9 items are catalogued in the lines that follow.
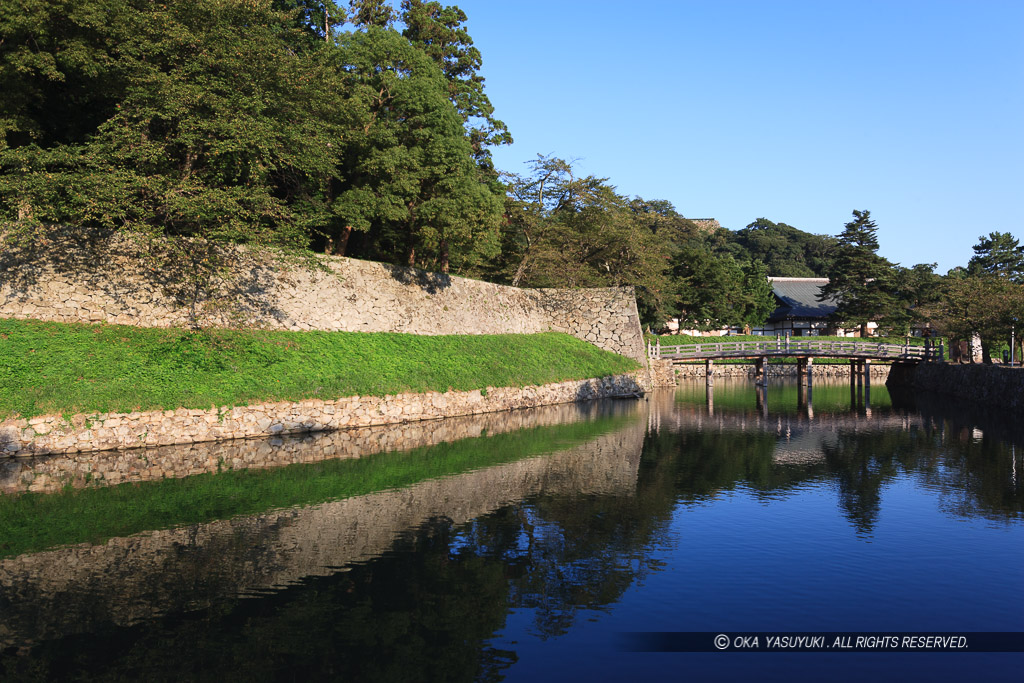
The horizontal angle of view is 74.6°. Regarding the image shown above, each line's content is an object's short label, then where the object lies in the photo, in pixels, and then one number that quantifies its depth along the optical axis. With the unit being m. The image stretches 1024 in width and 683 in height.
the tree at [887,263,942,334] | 65.94
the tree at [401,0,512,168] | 38.25
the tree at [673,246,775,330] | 65.38
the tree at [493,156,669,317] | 46.88
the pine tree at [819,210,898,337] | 67.00
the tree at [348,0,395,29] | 36.97
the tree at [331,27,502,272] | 30.53
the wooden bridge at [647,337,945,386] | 47.12
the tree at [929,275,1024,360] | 33.97
